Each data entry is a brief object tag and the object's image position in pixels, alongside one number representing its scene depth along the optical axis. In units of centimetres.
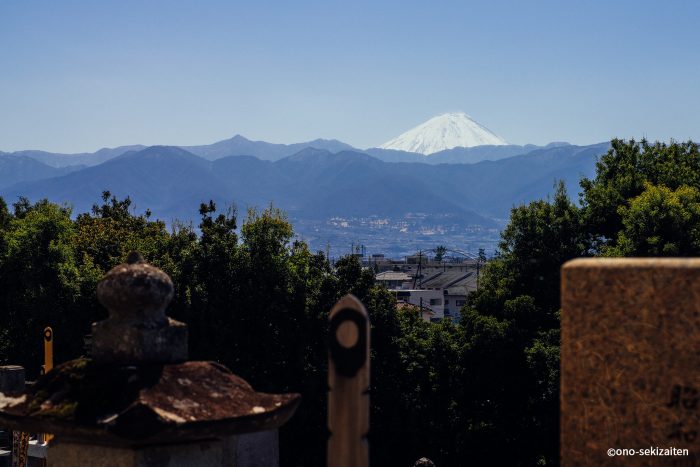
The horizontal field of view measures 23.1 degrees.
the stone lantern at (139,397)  899
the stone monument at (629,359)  814
